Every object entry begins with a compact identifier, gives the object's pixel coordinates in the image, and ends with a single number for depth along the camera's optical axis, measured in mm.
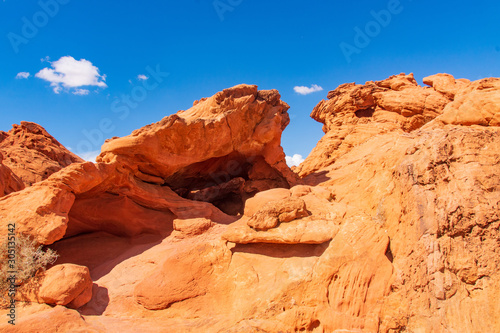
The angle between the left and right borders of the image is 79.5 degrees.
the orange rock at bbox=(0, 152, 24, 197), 8917
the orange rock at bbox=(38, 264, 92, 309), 5715
